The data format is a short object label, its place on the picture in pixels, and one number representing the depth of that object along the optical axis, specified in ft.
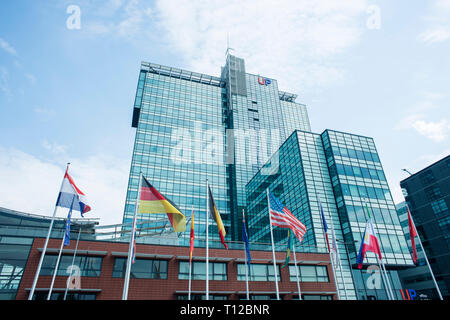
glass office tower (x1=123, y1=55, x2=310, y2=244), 248.32
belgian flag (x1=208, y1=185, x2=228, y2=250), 68.54
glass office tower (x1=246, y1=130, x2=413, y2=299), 145.18
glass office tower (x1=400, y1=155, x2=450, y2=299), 201.04
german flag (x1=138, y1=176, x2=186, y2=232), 60.03
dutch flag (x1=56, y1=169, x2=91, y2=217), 63.62
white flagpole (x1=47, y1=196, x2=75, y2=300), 64.90
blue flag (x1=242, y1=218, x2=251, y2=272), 78.33
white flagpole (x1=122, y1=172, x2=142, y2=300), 53.66
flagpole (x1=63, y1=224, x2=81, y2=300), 86.69
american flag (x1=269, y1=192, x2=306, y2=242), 75.31
